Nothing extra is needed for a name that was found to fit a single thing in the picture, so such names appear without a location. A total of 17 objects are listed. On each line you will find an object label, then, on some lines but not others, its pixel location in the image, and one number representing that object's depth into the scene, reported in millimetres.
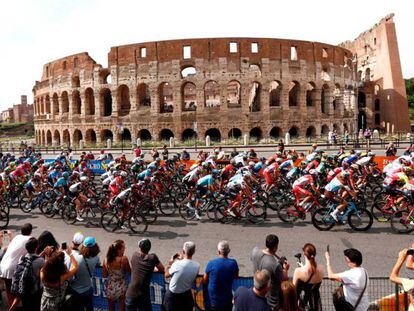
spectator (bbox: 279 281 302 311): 3721
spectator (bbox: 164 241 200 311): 4512
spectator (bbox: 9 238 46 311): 4707
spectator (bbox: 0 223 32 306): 5203
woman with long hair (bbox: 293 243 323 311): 4426
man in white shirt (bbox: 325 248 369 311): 4043
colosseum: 36906
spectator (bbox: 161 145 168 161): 15247
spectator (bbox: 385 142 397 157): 15648
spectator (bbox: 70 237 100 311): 4680
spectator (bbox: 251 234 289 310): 4227
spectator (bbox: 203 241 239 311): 4488
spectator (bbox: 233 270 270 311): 3696
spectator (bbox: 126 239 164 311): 4652
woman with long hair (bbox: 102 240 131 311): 4781
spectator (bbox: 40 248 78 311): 4203
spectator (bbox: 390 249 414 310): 3807
